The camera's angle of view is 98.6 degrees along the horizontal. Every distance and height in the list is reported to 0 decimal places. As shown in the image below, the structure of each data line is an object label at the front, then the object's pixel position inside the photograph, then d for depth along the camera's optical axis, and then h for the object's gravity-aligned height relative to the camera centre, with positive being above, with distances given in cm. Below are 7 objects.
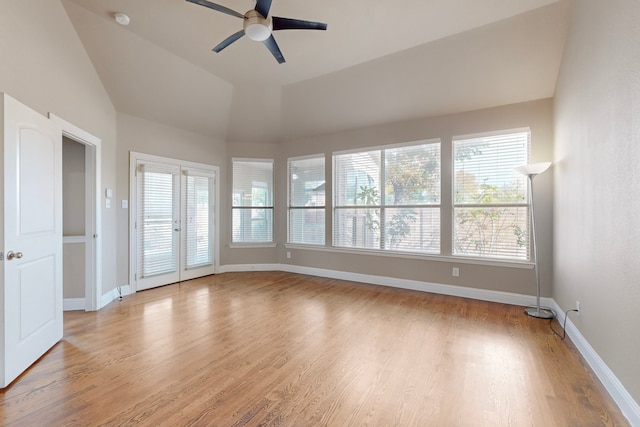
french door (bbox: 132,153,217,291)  455 -13
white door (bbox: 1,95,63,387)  209 -21
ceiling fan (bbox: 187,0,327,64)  230 +173
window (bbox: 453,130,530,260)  387 +25
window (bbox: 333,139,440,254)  450 +27
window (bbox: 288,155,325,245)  562 +28
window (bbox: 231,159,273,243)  591 +28
